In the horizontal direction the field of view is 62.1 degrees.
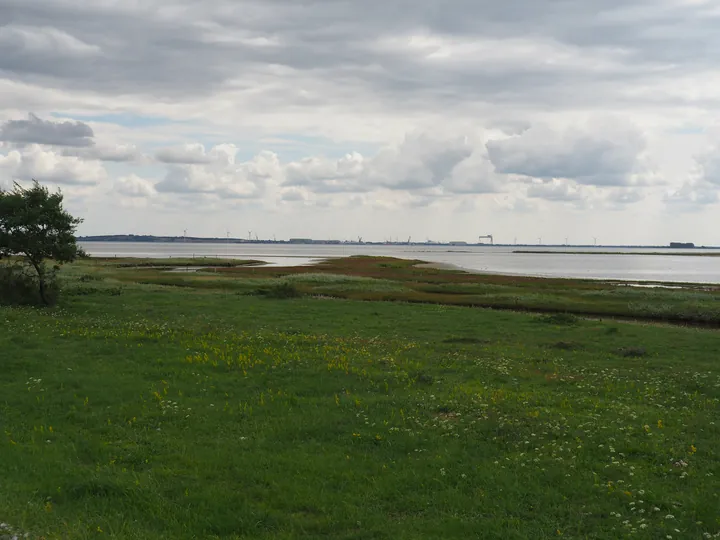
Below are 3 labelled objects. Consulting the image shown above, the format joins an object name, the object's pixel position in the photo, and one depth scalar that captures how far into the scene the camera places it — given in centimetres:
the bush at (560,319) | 4500
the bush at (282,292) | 6259
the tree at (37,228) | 4694
